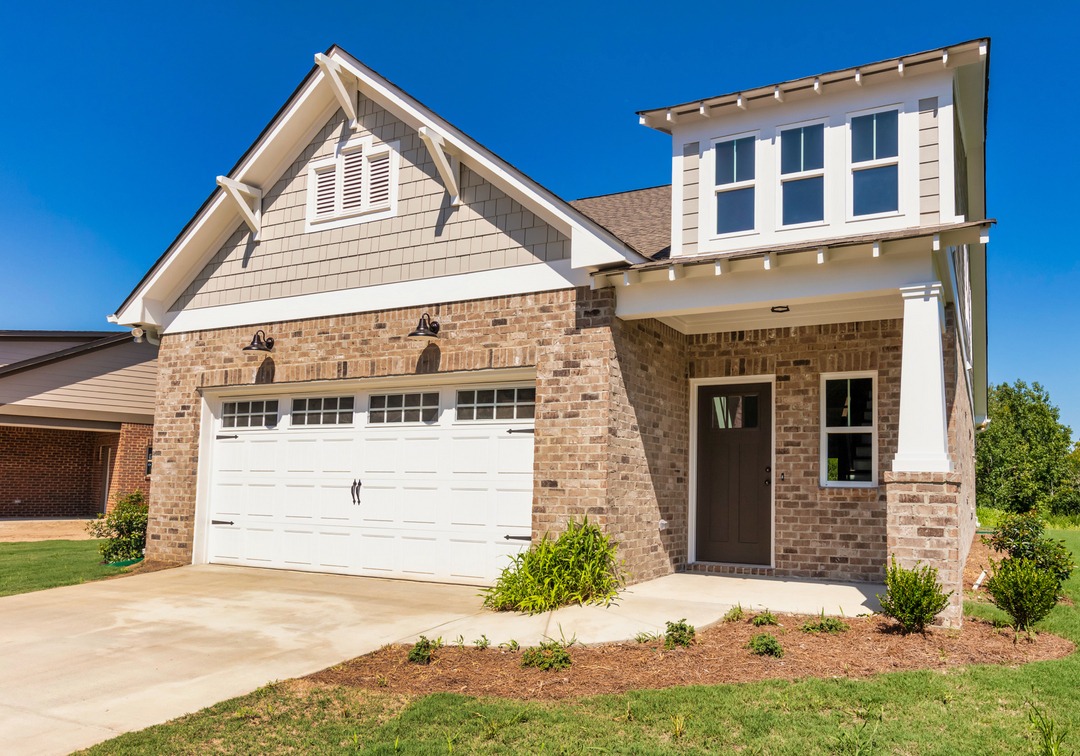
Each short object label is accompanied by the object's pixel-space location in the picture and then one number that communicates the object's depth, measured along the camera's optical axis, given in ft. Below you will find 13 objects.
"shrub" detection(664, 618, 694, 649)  22.99
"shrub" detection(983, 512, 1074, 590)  29.35
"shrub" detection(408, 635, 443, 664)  22.24
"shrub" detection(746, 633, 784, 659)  21.59
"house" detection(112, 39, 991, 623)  29.50
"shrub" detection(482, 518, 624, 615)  28.89
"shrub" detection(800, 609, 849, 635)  24.03
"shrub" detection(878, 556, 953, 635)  23.36
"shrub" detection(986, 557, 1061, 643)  23.89
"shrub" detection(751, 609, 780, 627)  25.07
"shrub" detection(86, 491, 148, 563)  44.93
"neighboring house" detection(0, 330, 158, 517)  66.95
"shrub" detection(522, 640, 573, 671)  21.52
